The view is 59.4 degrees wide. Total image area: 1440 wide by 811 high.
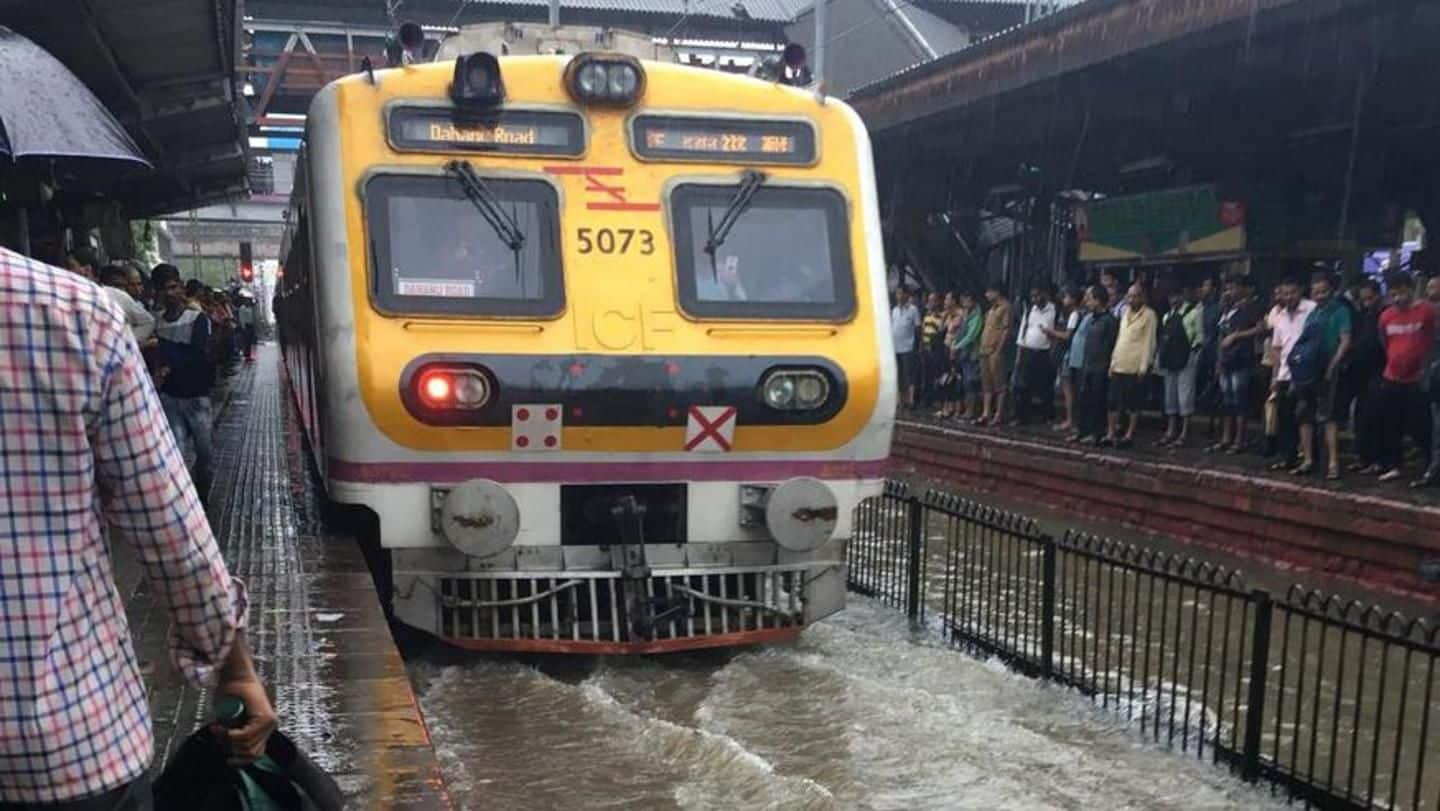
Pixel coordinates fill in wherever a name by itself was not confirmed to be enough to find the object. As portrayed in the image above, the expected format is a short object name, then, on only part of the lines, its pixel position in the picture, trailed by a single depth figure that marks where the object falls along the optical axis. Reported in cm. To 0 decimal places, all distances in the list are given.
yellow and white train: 552
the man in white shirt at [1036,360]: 1370
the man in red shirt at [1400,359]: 902
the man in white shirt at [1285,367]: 1011
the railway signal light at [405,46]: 588
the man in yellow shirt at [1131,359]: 1172
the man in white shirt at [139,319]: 631
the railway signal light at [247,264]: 3391
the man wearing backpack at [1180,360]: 1159
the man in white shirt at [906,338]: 1681
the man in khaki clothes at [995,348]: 1427
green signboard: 1378
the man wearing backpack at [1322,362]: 957
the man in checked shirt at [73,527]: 172
